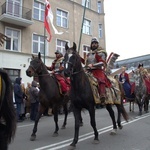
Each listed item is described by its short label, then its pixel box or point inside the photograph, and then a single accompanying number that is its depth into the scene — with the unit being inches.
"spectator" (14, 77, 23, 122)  423.5
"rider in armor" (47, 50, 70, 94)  309.1
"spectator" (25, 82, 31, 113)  475.2
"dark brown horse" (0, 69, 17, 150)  78.3
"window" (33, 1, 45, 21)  895.2
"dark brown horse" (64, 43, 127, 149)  217.3
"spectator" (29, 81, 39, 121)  434.0
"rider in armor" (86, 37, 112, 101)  247.1
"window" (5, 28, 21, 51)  789.9
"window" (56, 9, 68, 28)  985.5
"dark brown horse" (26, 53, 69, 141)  274.7
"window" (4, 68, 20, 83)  770.8
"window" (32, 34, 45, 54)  876.6
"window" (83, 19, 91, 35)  1124.0
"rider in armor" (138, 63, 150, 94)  477.7
